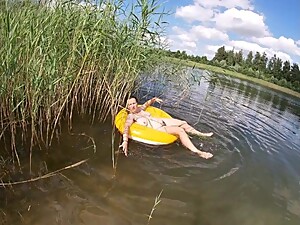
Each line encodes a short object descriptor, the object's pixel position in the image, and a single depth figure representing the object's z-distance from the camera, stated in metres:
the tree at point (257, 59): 49.10
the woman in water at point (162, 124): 4.48
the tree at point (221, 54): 45.50
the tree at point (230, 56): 42.29
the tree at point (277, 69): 38.87
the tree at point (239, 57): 46.89
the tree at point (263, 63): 44.93
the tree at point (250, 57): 54.94
